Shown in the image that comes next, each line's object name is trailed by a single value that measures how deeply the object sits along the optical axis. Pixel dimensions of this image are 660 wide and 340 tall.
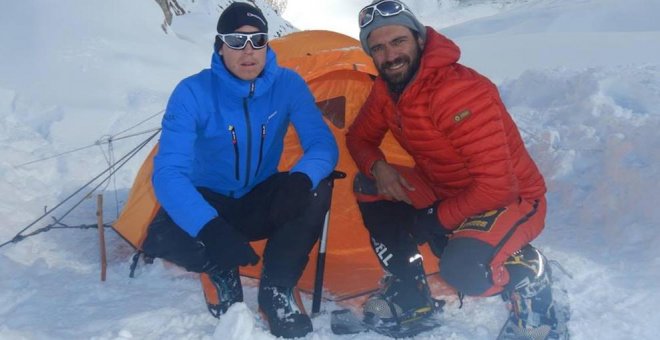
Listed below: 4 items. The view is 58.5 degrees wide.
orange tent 3.23
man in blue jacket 2.44
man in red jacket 2.32
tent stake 3.17
